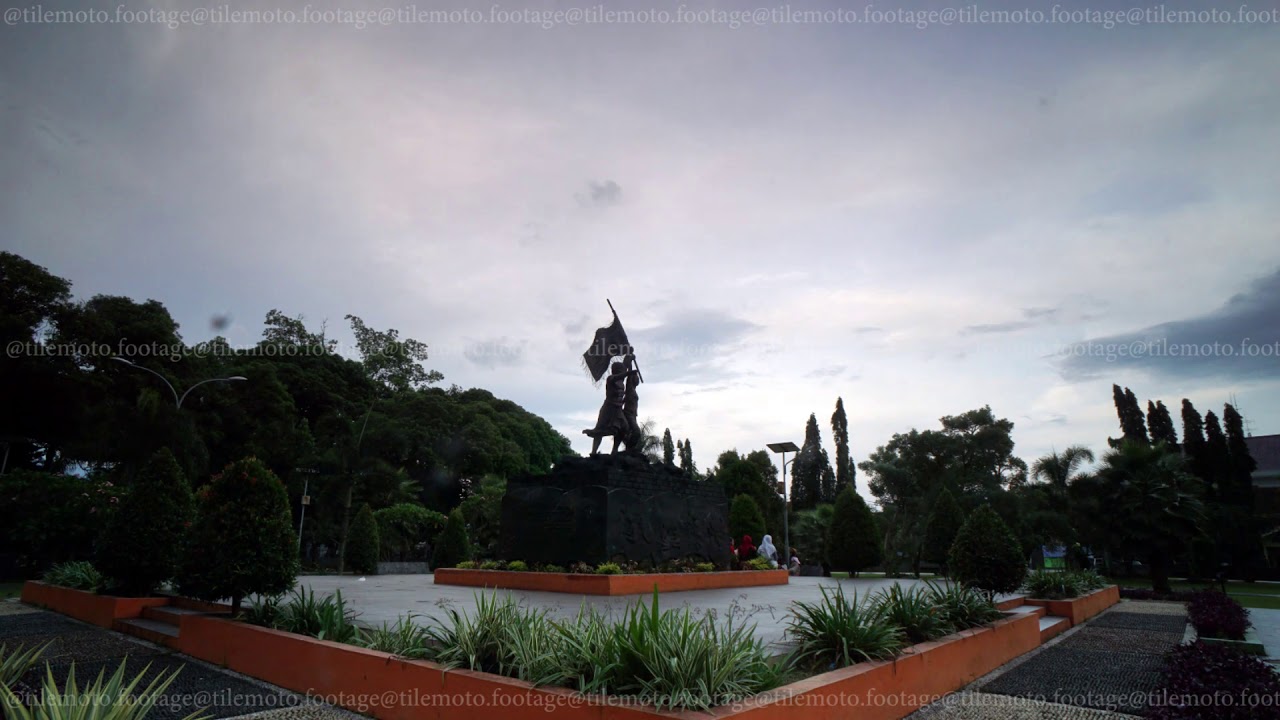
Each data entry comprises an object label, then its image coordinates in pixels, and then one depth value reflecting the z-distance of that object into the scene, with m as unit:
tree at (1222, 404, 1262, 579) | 31.08
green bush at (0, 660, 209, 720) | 3.21
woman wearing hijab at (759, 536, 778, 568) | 20.02
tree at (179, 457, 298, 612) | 7.26
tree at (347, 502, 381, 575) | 21.38
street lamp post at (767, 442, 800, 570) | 23.75
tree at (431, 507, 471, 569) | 20.36
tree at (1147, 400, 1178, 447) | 36.75
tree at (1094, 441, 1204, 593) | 18.34
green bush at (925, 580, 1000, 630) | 7.43
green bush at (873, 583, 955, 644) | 6.52
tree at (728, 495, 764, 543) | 25.34
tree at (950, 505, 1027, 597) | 8.99
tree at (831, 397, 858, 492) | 50.38
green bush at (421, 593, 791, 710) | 3.91
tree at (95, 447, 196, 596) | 9.38
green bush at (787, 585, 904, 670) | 5.41
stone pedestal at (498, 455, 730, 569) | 13.17
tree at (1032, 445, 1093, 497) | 29.44
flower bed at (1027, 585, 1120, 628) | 11.09
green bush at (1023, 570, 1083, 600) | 12.16
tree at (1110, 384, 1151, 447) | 37.53
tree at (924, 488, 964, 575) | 21.77
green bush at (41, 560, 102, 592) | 10.33
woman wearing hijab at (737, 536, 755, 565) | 19.11
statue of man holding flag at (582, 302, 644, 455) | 15.27
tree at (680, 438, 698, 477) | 55.30
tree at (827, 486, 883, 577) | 19.59
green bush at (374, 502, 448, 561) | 26.98
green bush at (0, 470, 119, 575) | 17.38
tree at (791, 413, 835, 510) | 50.09
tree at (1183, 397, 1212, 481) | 33.75
